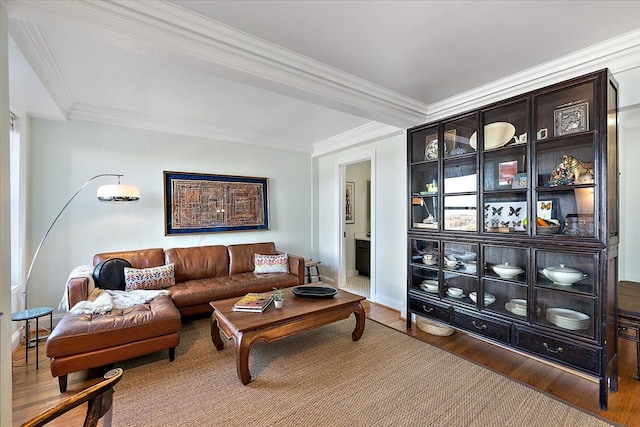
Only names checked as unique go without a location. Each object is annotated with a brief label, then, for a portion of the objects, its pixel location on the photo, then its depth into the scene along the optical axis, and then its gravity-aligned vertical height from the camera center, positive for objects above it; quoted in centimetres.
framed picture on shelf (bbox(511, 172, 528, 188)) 238 +26
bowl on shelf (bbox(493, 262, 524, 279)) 244 -51
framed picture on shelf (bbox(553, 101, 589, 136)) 209 +71
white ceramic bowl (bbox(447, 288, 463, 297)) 285 -81
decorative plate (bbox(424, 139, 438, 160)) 306 +68
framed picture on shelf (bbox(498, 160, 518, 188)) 251 +35
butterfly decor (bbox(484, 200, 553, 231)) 250 -3
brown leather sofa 211 -88
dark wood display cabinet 199 -11
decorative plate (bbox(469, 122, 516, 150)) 255 +71
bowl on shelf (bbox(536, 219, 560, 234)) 223 -13
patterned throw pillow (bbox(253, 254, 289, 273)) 409 -74
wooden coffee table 215 -91
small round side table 232 -84
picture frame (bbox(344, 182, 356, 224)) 562 +19
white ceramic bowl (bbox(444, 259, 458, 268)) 289 -53
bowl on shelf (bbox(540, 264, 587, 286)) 212 -49
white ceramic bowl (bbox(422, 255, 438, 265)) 305 -52
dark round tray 283 -82
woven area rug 182 -131
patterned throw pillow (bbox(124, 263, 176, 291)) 318 -74
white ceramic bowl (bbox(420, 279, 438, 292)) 305 -80
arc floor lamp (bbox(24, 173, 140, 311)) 306 +21
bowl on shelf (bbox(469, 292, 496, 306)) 260 -80
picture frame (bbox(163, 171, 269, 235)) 396 +16
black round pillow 299 -65
